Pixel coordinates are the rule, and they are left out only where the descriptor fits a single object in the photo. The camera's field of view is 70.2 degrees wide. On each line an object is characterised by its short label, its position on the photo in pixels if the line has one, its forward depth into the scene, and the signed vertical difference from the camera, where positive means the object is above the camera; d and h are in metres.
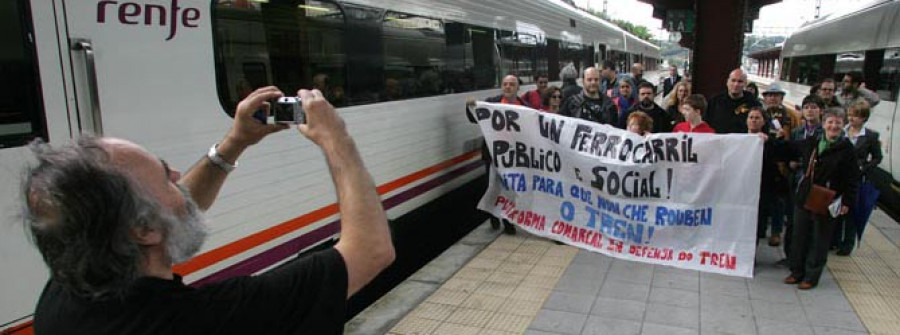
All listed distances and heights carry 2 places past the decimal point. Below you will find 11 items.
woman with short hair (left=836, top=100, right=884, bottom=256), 5.51 -0.75
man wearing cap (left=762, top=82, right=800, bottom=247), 5.48 -0.59
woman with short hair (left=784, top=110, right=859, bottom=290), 4.59 -0.92
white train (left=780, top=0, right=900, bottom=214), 8.59 +0.01
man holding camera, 1.19 -0.37
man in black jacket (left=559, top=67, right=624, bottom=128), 6.43 -0.43
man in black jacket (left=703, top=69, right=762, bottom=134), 5.82 -0.42
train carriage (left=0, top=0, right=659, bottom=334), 2.64 -0.14
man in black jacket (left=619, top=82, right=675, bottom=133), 6.41 -0.48
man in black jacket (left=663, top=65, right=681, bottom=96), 14.13 -0.43
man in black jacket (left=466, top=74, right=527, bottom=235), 6.67 -0.35
